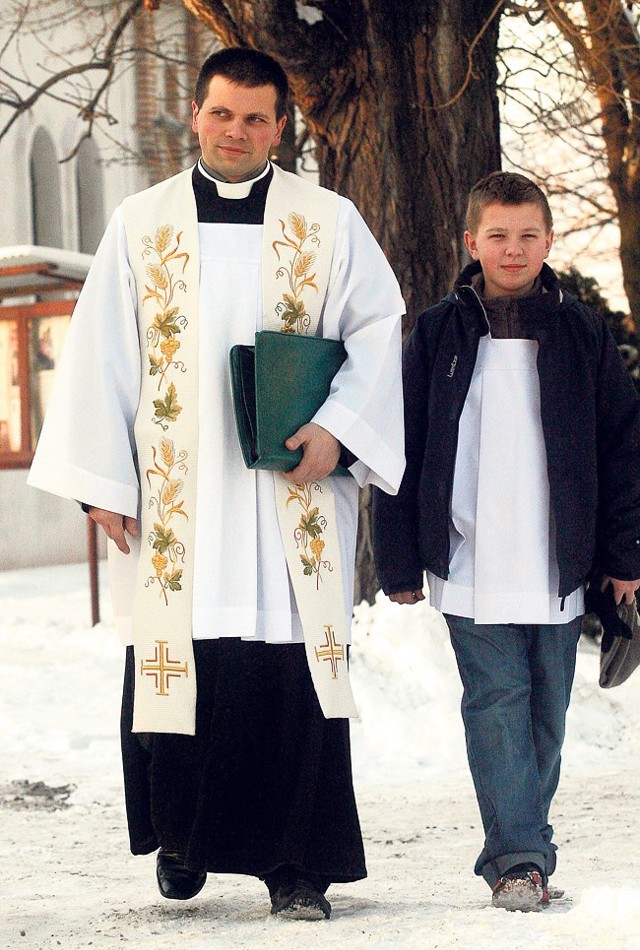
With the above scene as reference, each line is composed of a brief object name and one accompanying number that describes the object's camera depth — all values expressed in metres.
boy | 7.04
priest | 7.03
